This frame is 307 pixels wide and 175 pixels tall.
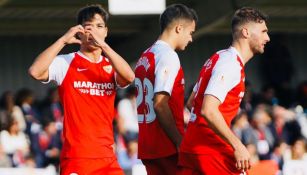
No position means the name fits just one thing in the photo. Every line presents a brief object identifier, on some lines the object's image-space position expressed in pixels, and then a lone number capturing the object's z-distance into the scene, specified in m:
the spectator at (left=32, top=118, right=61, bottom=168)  33.66
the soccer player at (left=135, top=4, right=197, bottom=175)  19.12
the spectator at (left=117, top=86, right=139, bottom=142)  34.81
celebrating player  18.50
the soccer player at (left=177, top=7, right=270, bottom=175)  17.28
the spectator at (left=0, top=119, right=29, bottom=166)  32.59
